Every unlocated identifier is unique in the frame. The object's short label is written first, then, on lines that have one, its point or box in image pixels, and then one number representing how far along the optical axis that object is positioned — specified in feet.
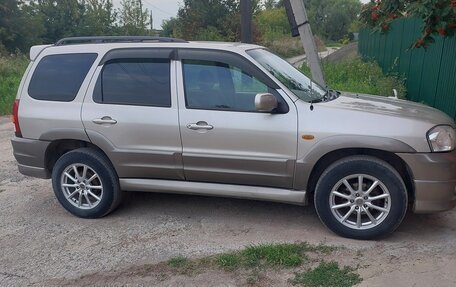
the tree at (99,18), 162.91
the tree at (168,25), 159.88
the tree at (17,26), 134.51
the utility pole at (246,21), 26.30
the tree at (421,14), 16.57
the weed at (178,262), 13.14
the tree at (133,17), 152.35
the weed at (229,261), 12.89
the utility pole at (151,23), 167.44
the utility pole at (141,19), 153.68
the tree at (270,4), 251.56
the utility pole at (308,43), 23.79
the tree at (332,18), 231.09
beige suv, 13.75
